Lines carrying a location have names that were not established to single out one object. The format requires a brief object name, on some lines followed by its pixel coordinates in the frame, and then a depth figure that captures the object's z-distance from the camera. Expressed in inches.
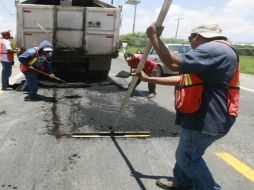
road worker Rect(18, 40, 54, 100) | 382.6
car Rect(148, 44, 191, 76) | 625.3
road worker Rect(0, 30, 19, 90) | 457.4
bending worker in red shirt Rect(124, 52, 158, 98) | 406.6
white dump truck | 455.2
